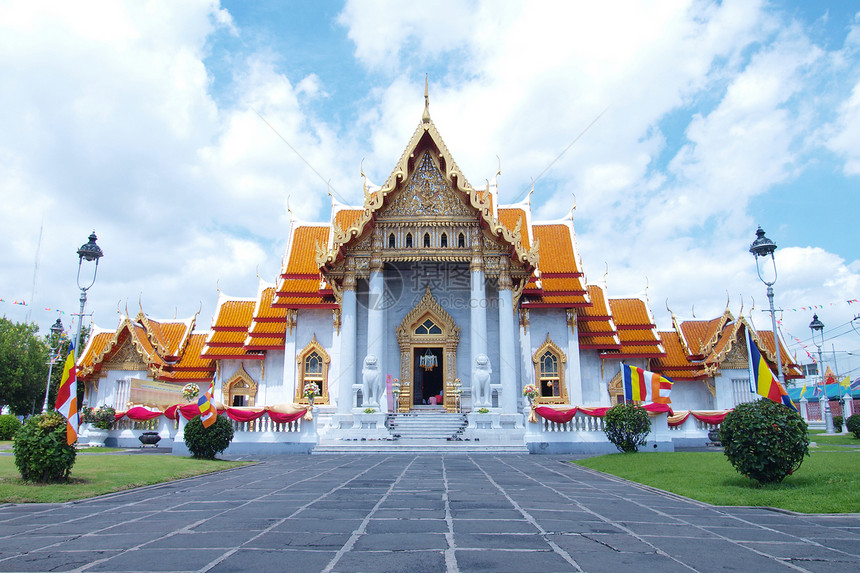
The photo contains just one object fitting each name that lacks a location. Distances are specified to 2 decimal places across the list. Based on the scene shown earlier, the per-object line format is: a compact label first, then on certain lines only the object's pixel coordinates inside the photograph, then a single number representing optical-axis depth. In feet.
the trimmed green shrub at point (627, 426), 45.57
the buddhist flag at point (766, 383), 32.45
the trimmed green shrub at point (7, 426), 72.33
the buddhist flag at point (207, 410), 43.91
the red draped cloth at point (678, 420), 59.00
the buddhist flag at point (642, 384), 49.93
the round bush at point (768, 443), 26.27
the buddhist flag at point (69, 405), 29.10
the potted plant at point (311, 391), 64.08
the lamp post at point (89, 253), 47.06
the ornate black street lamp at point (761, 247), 56.90
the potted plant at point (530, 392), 63.02
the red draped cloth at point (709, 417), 59.93
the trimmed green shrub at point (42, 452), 28.32
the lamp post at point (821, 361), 86.74
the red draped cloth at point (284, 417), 55.16
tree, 107.86
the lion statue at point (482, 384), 60.13
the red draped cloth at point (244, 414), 55.36
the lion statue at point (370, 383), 60.75
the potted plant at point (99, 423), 66.59
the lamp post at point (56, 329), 115.96
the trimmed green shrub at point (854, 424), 67.67
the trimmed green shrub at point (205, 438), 44.45
